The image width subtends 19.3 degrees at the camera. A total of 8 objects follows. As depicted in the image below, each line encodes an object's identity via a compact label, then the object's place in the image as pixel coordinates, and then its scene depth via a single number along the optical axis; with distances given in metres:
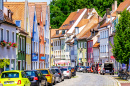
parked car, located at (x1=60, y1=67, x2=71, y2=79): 47.16
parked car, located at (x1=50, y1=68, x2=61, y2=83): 36.78
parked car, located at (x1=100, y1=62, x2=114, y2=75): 62.12
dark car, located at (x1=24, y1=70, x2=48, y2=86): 26.12
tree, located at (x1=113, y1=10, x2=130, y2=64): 44.88
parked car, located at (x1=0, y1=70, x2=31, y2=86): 22.05
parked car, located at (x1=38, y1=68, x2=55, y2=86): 31.45
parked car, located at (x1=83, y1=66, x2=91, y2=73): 77.51
